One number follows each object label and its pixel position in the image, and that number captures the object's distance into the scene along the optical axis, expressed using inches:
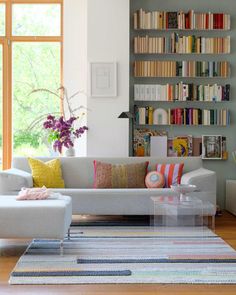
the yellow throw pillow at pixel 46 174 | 257.3
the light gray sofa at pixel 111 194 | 243.9
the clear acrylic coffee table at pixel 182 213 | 204.8
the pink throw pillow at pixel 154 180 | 260.2
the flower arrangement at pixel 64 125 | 285.3
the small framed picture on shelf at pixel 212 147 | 309.1
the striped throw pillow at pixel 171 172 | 264.4
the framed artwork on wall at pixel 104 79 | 292.2
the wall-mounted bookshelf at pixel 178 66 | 301.4
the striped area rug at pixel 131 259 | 155.3
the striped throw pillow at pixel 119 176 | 261.9
